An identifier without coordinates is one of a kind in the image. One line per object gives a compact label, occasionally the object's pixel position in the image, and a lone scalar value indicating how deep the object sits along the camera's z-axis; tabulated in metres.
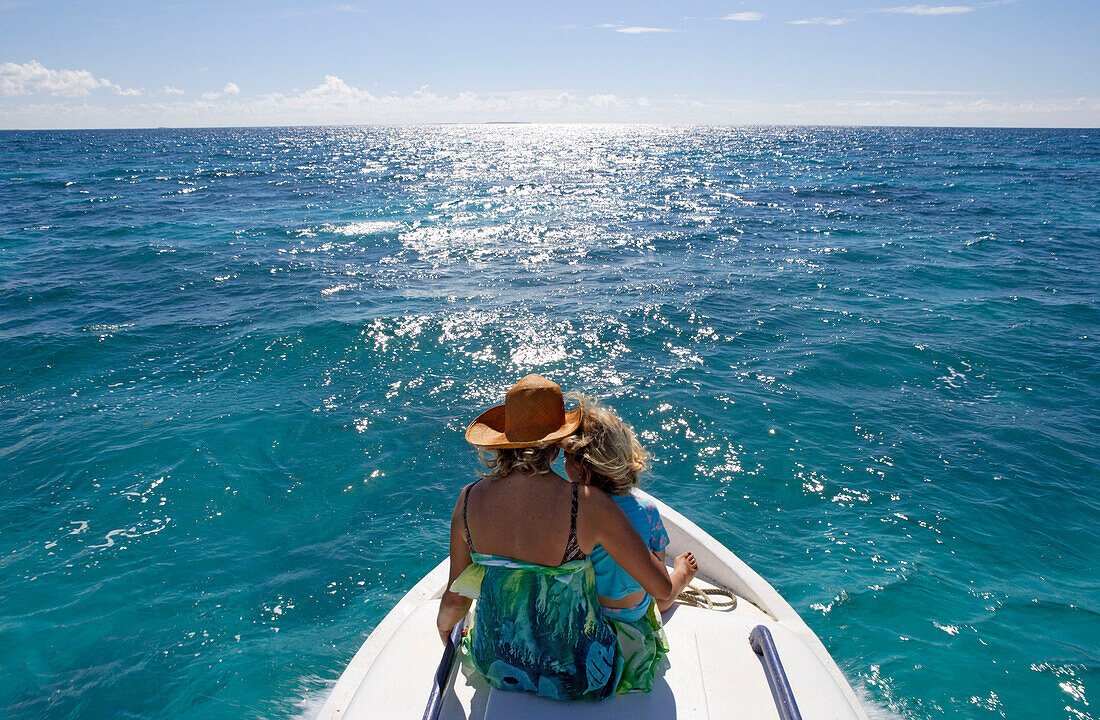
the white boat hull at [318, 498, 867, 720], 2.83
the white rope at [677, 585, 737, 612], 4.17
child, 2.71
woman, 2.53
